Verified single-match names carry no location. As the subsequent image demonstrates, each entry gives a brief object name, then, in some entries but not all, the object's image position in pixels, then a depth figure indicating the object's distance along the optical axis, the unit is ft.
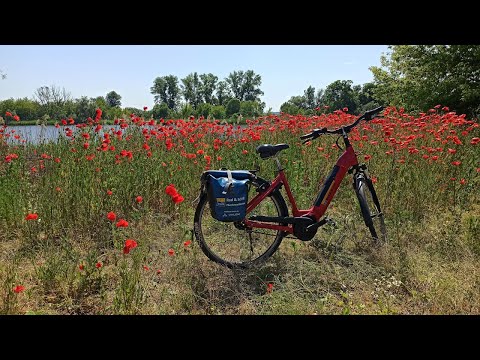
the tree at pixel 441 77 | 34.99
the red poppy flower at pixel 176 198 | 7.57
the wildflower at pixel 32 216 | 7.70
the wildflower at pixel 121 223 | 6.95
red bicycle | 9.38
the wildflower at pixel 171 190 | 7.56
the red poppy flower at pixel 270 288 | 7.93
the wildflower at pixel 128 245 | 6.60
